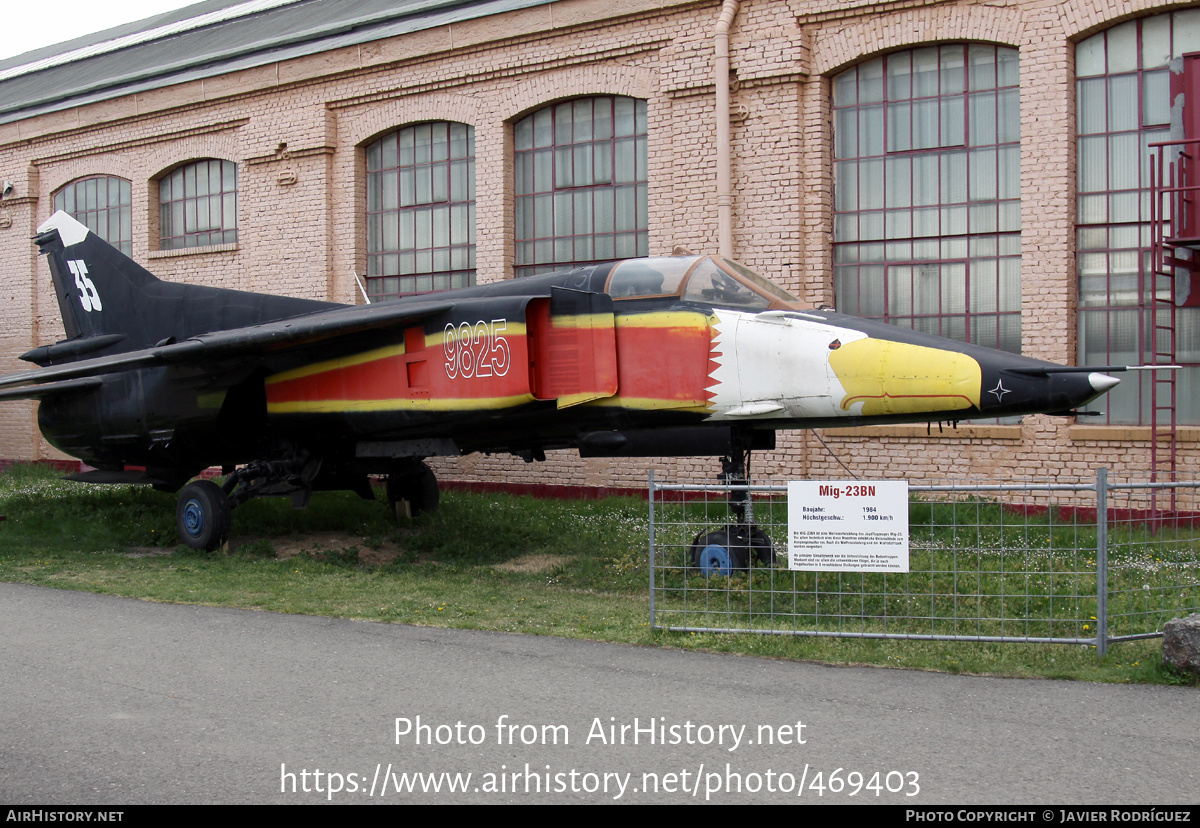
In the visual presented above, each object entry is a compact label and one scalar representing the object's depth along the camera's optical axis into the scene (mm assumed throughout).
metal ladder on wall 11992
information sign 6938
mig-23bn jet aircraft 8641
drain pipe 14570
